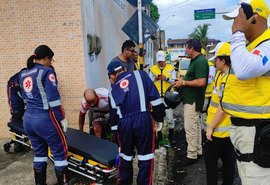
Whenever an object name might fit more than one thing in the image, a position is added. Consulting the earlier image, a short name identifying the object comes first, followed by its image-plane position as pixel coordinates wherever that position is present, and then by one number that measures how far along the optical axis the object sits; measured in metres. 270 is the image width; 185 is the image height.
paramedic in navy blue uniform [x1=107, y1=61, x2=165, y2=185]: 2.47
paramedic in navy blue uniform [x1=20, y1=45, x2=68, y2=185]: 2.70
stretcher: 2.79
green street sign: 15.83
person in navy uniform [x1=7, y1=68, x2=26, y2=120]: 3.86
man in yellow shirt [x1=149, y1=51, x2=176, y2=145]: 4.56
